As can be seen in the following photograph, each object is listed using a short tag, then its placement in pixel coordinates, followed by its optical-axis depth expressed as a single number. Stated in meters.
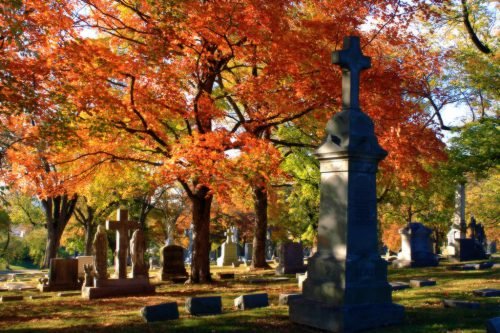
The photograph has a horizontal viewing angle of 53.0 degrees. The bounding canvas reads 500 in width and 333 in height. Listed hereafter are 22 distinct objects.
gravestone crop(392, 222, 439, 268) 24.55
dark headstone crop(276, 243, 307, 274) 22.80
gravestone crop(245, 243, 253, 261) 53.04
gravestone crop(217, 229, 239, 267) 37.06
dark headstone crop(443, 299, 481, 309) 9.52
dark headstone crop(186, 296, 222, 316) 9.94
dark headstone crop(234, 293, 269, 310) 10.55
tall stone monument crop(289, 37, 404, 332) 8.06
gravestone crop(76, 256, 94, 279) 22.61
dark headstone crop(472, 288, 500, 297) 11.24
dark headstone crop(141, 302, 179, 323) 9.27
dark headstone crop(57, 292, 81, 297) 16.11
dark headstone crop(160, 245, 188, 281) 21.22
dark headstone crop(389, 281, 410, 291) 12.88
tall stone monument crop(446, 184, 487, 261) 28.23
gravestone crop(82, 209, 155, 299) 15.22
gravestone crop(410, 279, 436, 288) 13.78
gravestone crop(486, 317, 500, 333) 6.05
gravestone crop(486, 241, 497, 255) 73.59
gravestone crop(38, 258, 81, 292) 18.44
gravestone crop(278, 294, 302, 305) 10.70
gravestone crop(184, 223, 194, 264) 56.53
